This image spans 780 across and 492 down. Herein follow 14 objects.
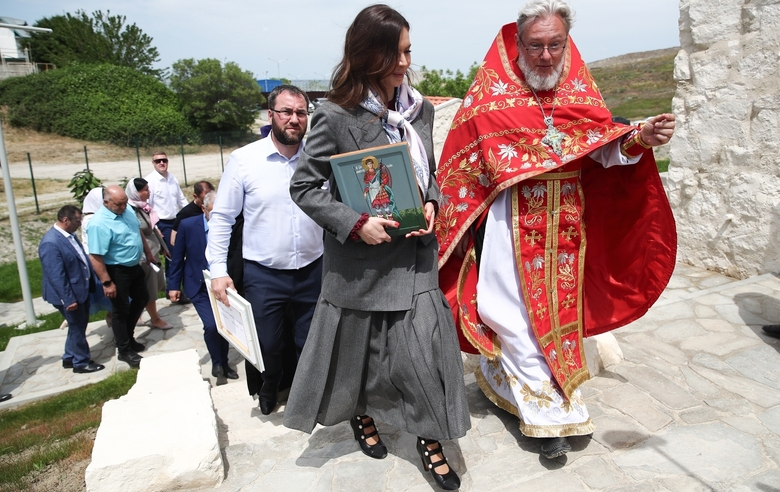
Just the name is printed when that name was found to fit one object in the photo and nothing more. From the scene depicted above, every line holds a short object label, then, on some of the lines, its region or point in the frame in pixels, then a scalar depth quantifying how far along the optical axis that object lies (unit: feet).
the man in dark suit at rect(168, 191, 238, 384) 16.21
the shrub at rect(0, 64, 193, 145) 98.63
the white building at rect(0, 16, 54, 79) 130.93
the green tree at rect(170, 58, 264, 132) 103.81
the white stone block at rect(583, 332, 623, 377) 11.59
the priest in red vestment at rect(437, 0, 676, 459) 9.12
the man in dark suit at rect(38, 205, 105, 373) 18.45
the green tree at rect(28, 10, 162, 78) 138.92
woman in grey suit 7.75
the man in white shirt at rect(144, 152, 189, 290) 26.35
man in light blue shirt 18.06
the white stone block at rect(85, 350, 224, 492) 8.34
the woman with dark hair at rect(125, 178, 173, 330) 22.21
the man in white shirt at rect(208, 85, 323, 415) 10.53
